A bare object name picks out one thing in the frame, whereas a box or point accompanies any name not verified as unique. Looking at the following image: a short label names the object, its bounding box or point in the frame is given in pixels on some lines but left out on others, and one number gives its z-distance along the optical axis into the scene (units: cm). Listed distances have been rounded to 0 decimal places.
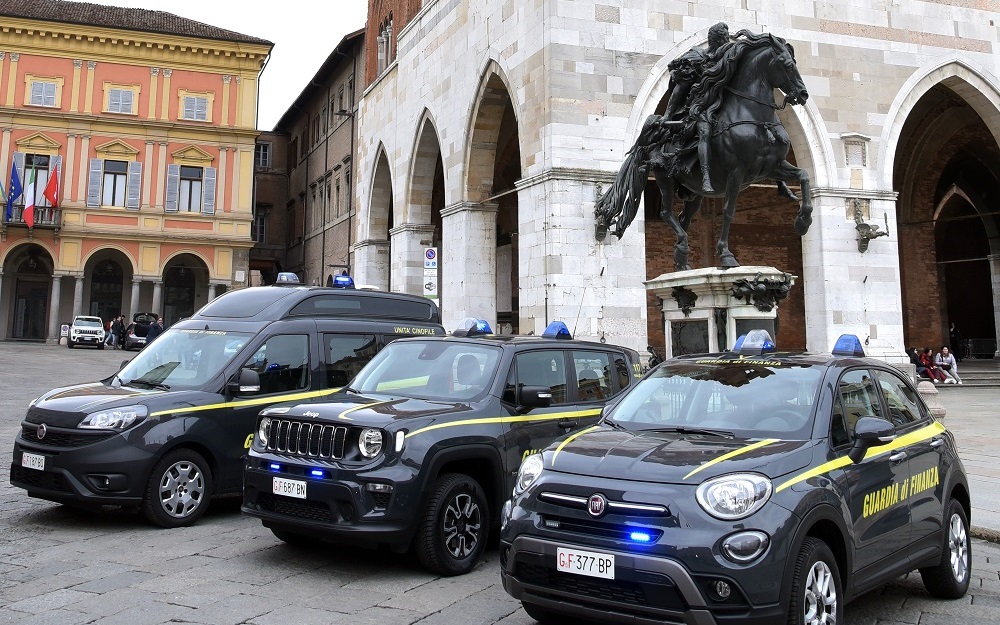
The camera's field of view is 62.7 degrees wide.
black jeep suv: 511
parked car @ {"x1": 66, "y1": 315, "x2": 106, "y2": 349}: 3719
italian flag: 3847
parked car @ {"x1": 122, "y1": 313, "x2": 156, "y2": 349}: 3706
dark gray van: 636
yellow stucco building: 4031
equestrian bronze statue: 1014
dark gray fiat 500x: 343
